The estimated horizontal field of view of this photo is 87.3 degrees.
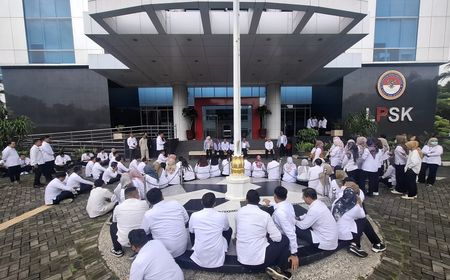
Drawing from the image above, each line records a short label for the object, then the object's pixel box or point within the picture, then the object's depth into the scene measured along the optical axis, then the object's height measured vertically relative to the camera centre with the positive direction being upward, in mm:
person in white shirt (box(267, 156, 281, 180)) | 7315 -1688
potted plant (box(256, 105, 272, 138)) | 17406 +230
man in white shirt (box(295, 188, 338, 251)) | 3469 -1607
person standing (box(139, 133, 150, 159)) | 12281 -1469
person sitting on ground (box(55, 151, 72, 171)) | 9844 -1807
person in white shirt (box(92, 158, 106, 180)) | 8180 -1781
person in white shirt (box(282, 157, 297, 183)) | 7172 -1703
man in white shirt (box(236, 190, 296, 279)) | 3086 -1666
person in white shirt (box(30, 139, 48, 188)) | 7936 -1391
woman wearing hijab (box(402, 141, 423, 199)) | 6113 -1341
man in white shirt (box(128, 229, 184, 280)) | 2365 -1468
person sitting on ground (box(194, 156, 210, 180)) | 7793 -1721
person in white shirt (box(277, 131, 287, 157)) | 13734 -1635
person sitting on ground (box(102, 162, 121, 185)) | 7816 -1835
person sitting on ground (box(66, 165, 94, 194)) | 6828 -1883
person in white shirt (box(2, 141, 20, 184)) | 8359 -1482
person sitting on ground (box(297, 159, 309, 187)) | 6831 -1692
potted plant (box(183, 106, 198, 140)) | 17025 +77
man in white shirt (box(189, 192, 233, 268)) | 3113 -1563
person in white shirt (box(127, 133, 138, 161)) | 12508 -1386
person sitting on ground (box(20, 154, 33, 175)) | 10061 -1940
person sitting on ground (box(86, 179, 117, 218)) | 5371 -1877
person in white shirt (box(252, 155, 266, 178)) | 7766 -1742
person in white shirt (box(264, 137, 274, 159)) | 13359 -1694
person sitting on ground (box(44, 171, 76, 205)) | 6273 -1956
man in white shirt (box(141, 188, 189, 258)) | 3215 -1438
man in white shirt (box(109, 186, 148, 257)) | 3668 -1545
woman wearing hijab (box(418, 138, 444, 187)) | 7273 -1345
